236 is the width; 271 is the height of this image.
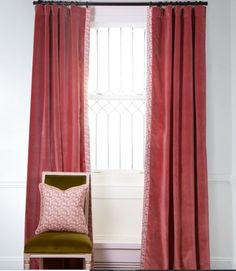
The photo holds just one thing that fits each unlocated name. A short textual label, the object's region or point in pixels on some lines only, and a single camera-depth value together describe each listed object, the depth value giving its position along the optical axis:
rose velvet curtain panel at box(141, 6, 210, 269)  4.26
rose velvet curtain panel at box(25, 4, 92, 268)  4.31
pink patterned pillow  3.82
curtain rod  4.42
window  4.72
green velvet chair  3.55
